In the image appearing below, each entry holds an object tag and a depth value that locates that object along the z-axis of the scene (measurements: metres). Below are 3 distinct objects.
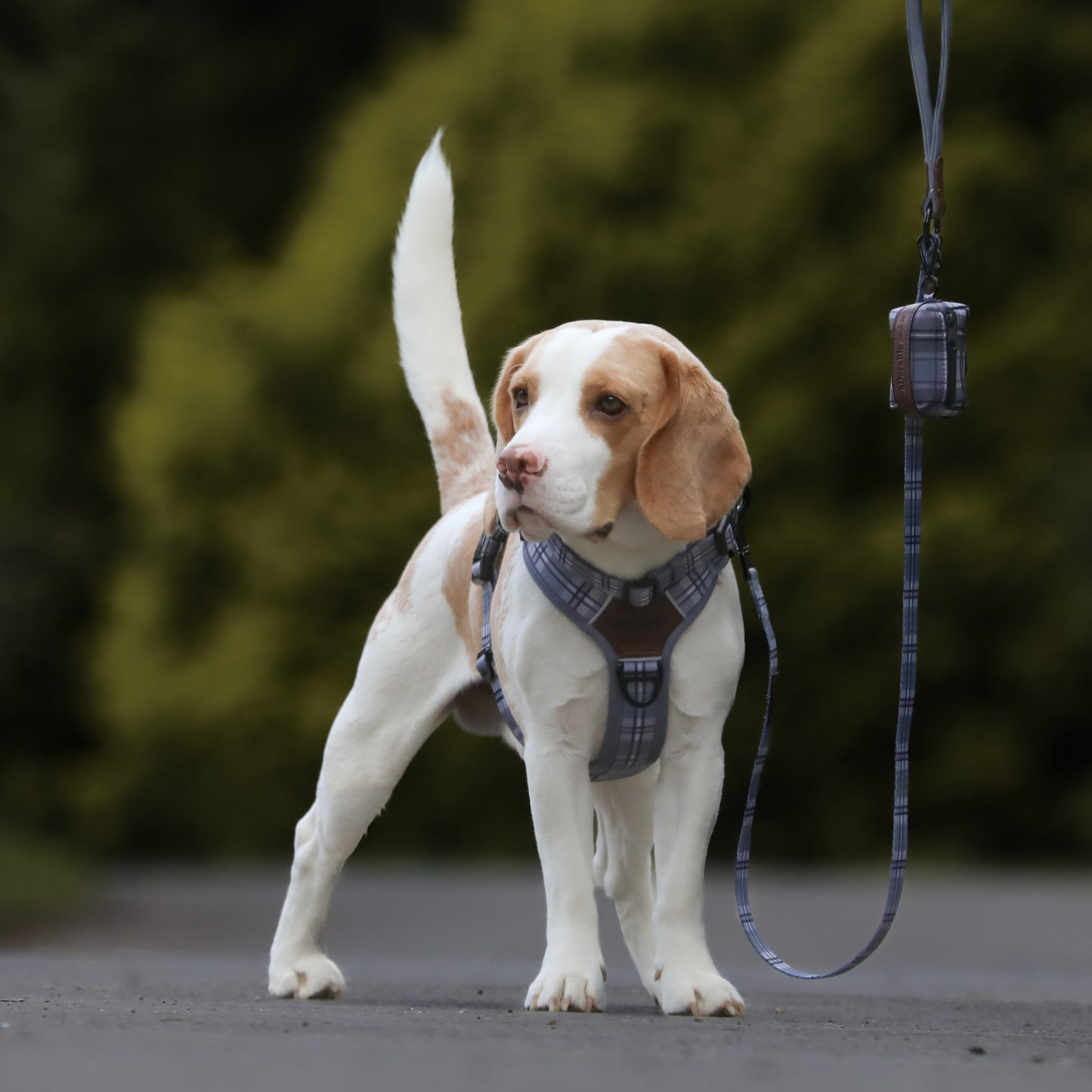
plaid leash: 9.55
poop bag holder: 9.28
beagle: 8.78
